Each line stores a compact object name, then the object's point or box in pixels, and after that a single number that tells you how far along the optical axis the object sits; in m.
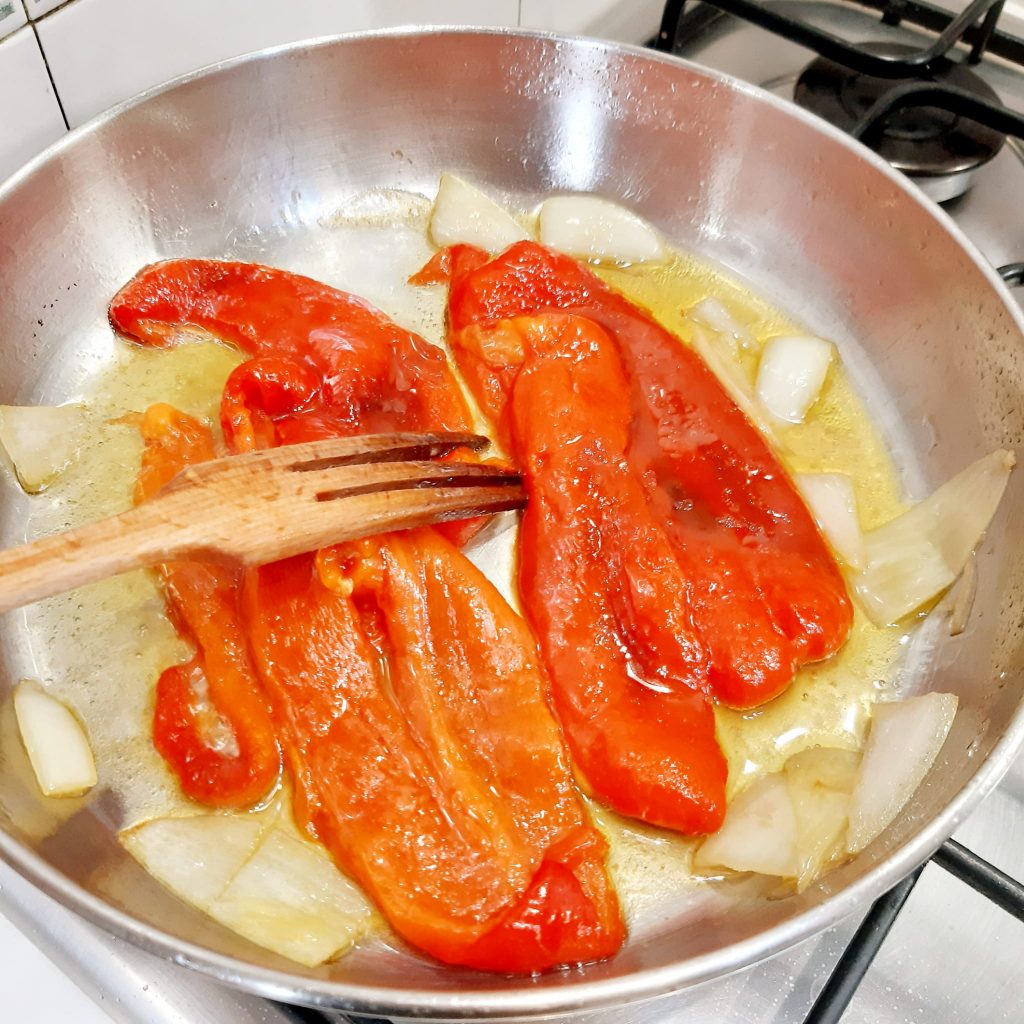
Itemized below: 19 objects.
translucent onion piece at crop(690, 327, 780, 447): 0.30
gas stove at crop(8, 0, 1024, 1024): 0.21
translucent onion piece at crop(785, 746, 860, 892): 0.23
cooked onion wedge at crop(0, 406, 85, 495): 0.28
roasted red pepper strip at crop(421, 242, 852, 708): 0.26
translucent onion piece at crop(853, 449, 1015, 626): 0.27
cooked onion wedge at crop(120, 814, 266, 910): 0.22
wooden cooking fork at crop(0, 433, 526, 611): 0.19
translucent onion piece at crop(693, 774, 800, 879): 0.23
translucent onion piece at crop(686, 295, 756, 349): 0.32
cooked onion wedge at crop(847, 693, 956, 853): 0.23
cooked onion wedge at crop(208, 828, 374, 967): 0.21
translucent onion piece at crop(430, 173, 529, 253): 0.33
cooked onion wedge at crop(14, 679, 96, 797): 0.24
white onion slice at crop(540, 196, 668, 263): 0.33
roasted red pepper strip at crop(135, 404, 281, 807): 0.24
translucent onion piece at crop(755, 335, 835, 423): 0.31
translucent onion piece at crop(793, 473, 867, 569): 0.28
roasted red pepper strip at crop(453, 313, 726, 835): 0.24
